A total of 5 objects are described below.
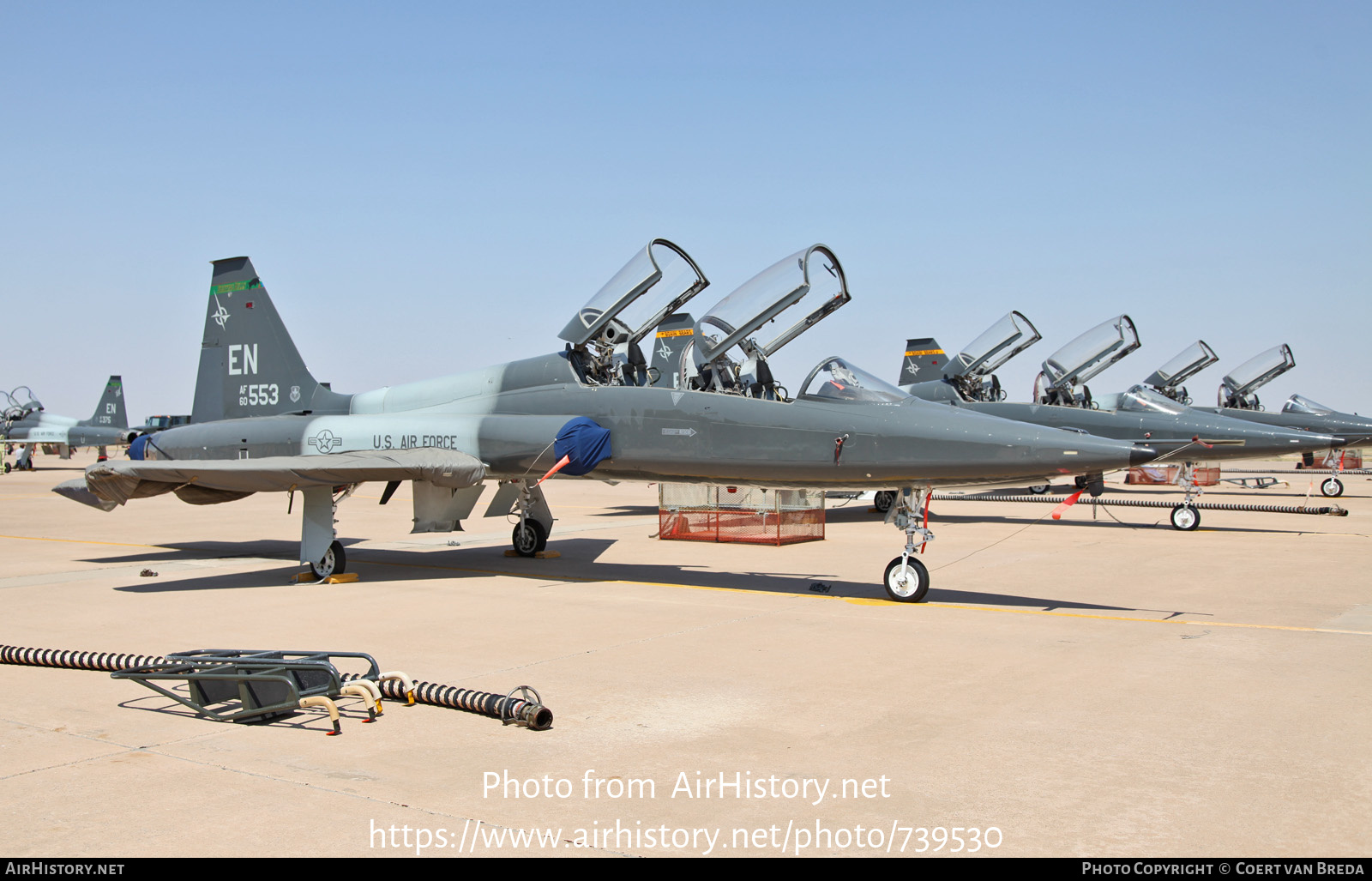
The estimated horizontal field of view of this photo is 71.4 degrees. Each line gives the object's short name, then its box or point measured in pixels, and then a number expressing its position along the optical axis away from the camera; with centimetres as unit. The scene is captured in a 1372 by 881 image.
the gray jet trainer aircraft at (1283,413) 2514
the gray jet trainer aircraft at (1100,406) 1791
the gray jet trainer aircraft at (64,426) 5038
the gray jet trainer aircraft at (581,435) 945
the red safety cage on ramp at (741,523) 1574
